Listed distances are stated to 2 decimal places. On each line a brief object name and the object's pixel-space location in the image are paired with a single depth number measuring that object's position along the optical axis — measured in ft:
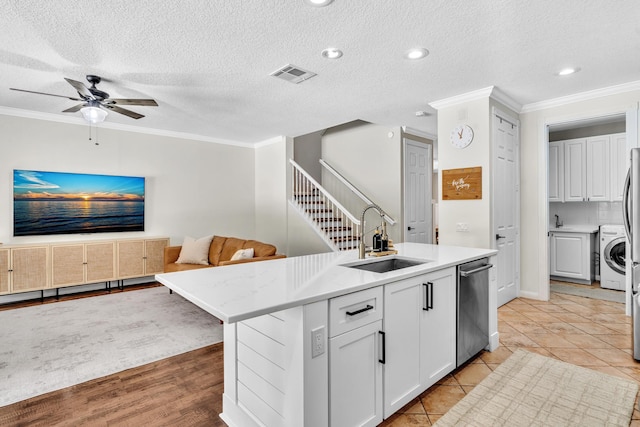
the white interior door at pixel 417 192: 19.27
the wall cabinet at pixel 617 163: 15.48
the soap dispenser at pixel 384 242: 8.40
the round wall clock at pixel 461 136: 12.86
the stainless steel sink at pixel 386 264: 7.67
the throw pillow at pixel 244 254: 12.93
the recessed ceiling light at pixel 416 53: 9.31
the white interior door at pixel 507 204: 12.92
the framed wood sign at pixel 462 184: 12.69
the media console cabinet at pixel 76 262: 14.35
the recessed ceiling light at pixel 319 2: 7.14
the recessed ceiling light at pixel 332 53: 9.32
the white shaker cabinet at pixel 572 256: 16.33
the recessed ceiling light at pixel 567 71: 10.62
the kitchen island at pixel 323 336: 4.67
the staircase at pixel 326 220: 18.62
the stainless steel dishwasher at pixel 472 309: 7.88
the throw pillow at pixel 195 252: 16.15
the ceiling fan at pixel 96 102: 10.78
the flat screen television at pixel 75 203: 15.40
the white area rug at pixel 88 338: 8.24
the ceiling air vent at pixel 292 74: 10.45
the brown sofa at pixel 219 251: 13.56
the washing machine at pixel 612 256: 15.02
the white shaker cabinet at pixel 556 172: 17.39
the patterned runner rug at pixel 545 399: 6.18
